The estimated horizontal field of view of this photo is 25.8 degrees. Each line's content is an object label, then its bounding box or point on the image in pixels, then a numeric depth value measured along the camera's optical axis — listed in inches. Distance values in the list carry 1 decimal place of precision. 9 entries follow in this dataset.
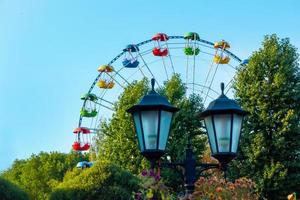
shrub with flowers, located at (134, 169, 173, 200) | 225.0
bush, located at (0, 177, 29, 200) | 911.0
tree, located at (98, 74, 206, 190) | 981.8
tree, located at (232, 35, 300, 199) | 876.0
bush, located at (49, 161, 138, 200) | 852.0
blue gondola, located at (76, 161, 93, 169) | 1160.9
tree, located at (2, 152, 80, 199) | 1544.0
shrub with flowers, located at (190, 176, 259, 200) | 348.2
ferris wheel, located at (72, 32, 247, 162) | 1293.1
